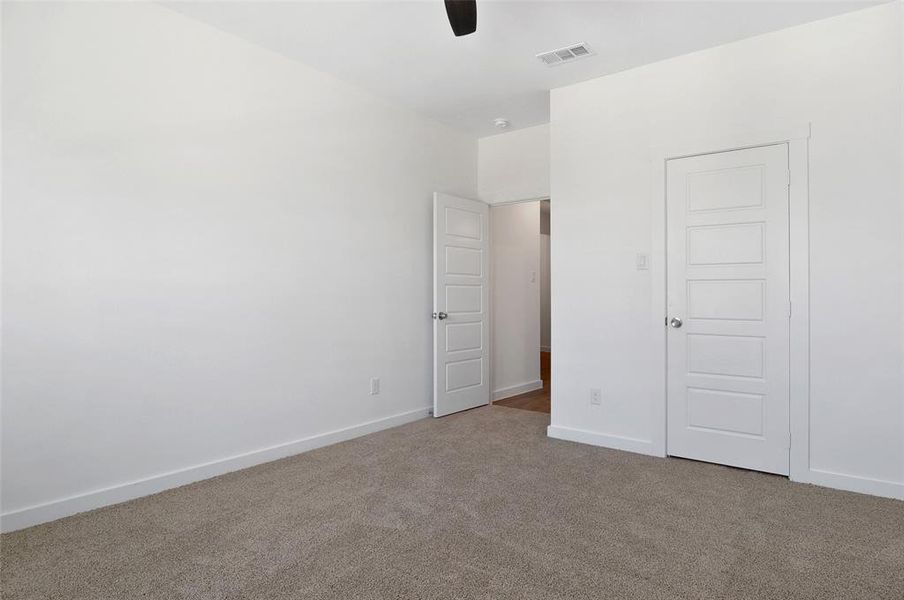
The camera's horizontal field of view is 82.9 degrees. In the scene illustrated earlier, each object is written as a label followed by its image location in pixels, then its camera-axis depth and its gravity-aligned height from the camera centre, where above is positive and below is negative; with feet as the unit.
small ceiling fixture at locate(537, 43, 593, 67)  11.08 +5.20
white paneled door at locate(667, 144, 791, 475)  10.34 -0.42
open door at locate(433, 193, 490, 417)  15.16 -0.43
